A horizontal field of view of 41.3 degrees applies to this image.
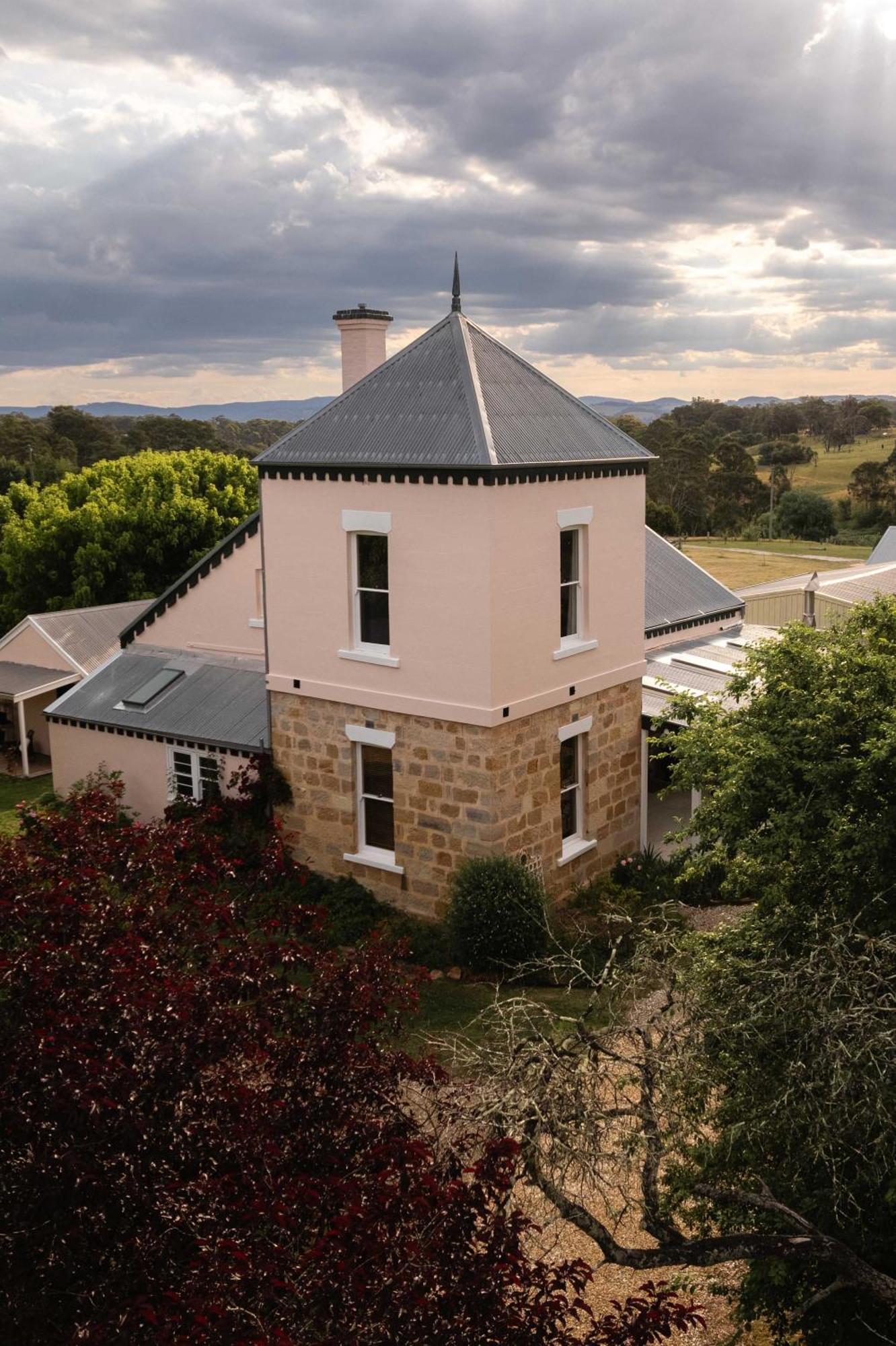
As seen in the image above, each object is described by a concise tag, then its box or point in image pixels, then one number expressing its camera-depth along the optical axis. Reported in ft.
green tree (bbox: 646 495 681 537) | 248.32
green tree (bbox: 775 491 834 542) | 268.00
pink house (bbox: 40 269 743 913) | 53.01
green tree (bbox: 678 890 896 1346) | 24.89
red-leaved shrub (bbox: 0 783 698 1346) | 18.57
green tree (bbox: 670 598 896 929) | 30.81
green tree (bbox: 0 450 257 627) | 114.62
